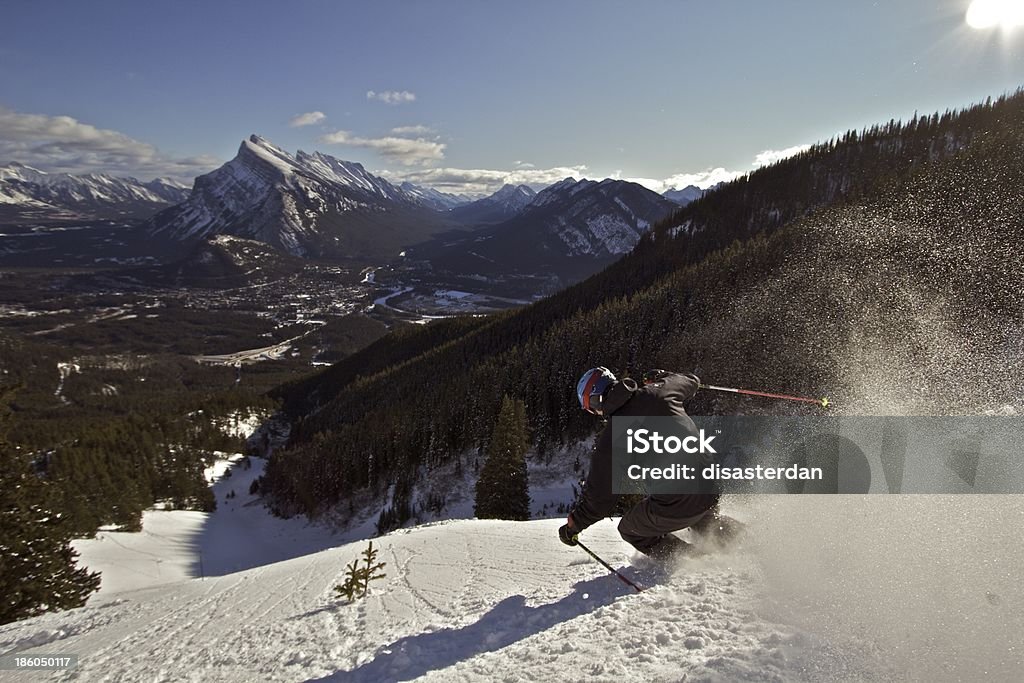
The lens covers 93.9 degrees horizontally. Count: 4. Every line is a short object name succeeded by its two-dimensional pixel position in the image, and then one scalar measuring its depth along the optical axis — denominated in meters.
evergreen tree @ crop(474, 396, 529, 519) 30.59
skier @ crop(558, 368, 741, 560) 6.61
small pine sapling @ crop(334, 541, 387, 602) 9.24
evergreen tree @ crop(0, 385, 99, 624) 16.58
